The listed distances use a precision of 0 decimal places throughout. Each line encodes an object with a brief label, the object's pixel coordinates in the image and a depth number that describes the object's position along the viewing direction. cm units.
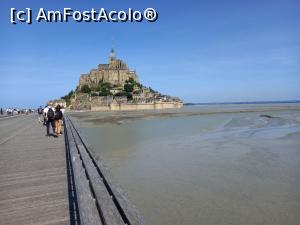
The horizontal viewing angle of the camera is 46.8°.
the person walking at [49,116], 1578
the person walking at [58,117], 1565
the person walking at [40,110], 3321
